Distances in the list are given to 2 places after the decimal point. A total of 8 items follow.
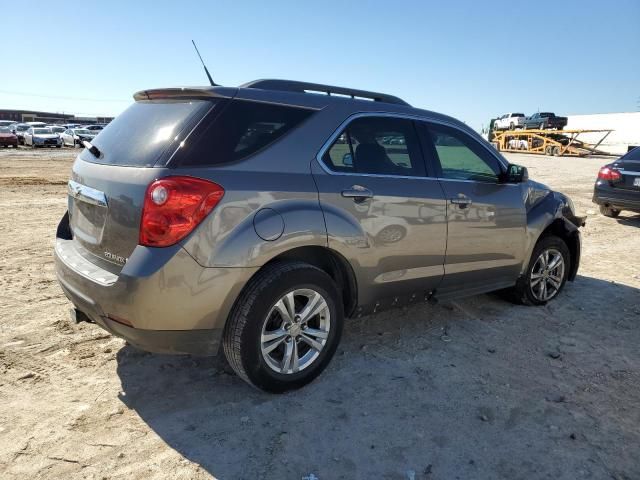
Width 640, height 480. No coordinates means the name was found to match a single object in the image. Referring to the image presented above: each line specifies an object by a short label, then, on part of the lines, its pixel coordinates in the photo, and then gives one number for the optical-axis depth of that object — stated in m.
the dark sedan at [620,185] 9.16
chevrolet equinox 2.61
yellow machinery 32.62
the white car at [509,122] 42.79
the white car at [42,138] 33.75
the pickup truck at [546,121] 38.33
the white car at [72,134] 33.62
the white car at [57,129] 36.44
